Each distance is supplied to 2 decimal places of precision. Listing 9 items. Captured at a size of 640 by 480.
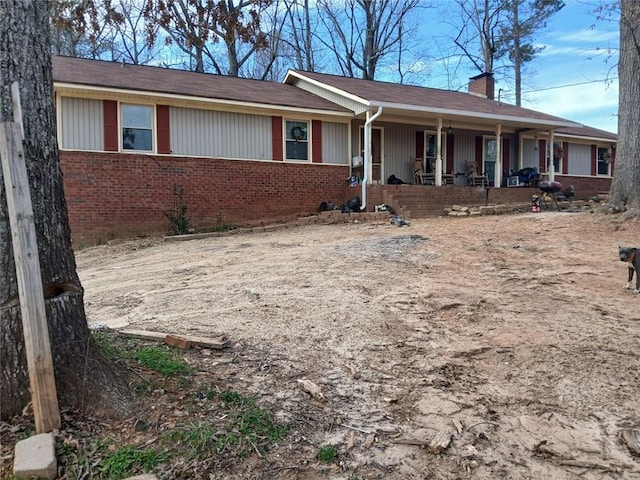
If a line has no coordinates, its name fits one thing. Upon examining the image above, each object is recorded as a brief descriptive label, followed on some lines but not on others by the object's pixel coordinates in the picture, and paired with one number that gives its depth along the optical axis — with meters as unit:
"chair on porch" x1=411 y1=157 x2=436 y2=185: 17.03
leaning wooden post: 2.67
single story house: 12.64
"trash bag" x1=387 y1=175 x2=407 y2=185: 15.91
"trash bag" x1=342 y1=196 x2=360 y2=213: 14.20
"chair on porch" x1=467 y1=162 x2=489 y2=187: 17.91
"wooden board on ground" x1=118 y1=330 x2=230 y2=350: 4.12
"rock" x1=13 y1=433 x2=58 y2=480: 2.42
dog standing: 6.23
